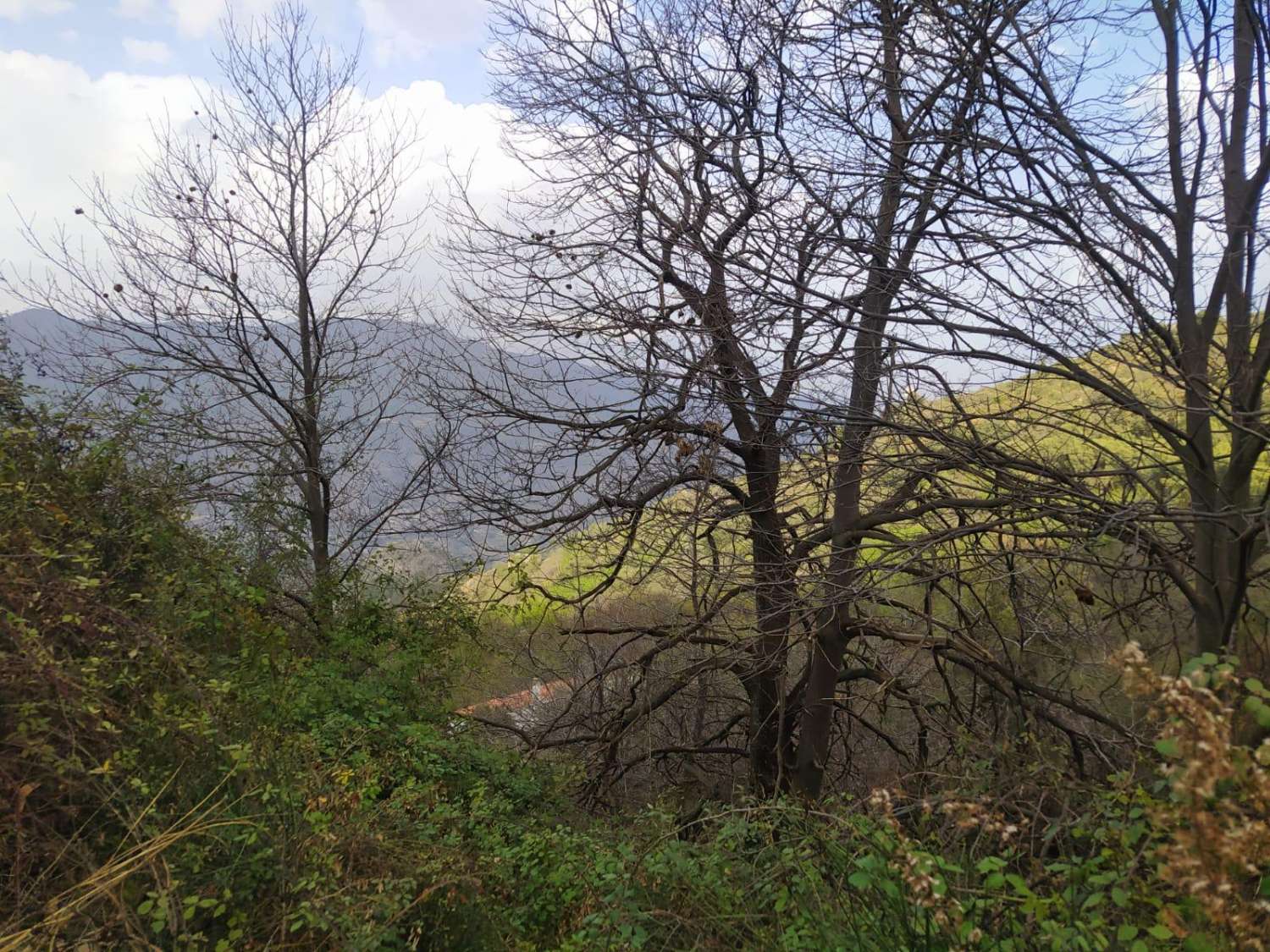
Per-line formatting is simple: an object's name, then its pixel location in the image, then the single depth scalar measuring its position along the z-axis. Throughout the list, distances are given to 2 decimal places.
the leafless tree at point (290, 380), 9.60
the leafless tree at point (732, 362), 4.53
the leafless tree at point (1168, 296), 4.05
